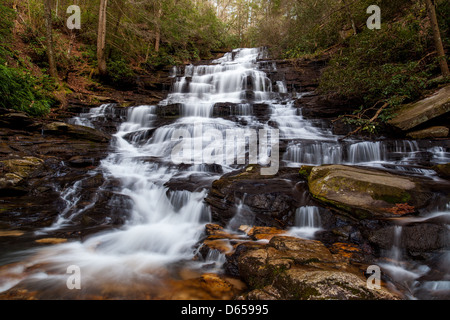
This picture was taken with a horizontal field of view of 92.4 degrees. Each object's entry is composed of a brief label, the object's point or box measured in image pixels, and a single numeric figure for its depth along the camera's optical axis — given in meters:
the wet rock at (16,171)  4.73
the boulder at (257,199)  4.22
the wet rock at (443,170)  4.61
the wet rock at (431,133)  6.45
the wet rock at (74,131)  7.27
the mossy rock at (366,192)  3.60
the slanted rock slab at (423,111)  6.24
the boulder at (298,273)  2.04
